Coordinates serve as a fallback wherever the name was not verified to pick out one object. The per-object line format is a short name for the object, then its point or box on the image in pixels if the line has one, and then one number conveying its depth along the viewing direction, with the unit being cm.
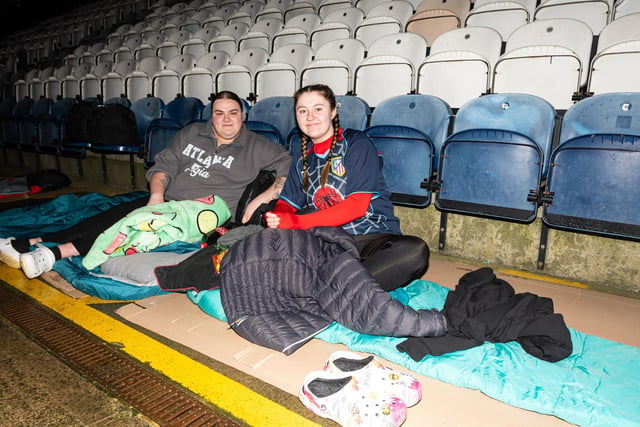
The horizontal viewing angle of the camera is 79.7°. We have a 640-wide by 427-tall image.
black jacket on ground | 156
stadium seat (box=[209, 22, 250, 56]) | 535
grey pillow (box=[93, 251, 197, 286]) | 216
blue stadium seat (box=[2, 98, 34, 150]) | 640
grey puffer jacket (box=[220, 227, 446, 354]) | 161
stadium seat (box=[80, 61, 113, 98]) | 629
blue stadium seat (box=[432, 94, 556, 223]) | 233
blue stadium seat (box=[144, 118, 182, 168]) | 411
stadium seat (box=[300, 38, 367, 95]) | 369
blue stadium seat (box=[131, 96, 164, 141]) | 490
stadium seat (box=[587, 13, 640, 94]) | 258
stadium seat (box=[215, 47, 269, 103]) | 442
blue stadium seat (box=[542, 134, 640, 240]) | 205
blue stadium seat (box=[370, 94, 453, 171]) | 281
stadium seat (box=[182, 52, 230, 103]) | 481
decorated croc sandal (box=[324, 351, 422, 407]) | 129
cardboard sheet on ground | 132
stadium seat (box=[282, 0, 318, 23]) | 551
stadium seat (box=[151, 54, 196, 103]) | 515
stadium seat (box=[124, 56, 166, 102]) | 555
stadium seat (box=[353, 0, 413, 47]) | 412
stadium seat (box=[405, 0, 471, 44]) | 385
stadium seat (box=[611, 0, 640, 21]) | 297
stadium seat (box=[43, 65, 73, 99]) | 717
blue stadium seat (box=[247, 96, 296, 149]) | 358
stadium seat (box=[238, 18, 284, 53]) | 510
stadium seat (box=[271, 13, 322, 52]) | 477
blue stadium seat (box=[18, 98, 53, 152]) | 603
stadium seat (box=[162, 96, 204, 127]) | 440
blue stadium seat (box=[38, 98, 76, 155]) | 561
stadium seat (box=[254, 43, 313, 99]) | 407
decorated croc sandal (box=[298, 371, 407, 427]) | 119
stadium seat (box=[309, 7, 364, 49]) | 445
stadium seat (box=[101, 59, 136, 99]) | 594
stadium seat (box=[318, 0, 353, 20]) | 510
